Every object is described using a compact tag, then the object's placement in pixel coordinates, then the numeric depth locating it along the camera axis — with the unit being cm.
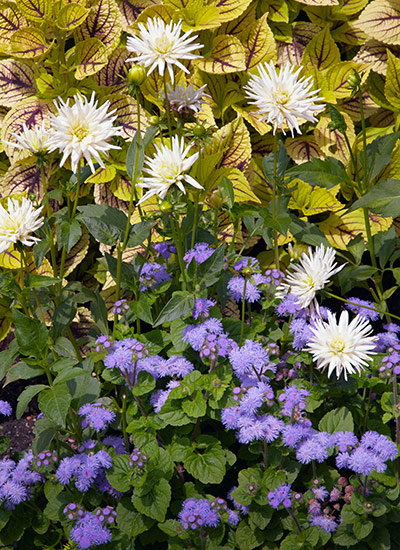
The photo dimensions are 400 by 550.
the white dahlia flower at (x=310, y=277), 206
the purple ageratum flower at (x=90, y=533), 198
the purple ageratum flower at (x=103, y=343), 206
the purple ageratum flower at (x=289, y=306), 211
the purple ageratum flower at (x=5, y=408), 212
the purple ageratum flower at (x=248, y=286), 211
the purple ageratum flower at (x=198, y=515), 197
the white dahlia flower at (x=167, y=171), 198
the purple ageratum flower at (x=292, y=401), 201
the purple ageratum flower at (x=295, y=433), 198
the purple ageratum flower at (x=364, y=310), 216
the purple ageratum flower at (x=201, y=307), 206
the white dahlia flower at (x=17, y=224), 201
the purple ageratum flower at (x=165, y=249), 218
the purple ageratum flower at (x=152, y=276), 212
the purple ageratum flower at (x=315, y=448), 198
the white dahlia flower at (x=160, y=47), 200
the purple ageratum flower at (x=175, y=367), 205
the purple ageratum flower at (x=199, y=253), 209
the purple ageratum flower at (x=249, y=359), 201
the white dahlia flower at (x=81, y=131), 196
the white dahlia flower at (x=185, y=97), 207
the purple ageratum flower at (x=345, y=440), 197
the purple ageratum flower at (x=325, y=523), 197
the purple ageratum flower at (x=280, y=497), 195
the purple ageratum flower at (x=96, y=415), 203
